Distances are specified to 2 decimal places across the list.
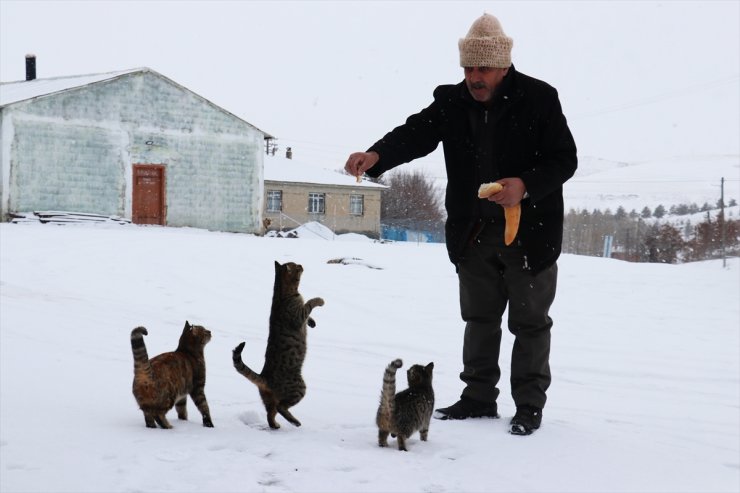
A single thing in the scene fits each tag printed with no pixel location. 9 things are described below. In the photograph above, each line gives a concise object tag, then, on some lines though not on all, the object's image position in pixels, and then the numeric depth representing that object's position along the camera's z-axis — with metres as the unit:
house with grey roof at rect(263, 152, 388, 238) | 44.62
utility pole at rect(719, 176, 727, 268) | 37.91
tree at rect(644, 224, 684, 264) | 45.27
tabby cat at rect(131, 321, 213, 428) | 3.57
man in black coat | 4.07
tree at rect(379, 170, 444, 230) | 61.78
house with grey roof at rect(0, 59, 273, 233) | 25.73
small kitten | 3.55
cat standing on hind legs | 3.80
